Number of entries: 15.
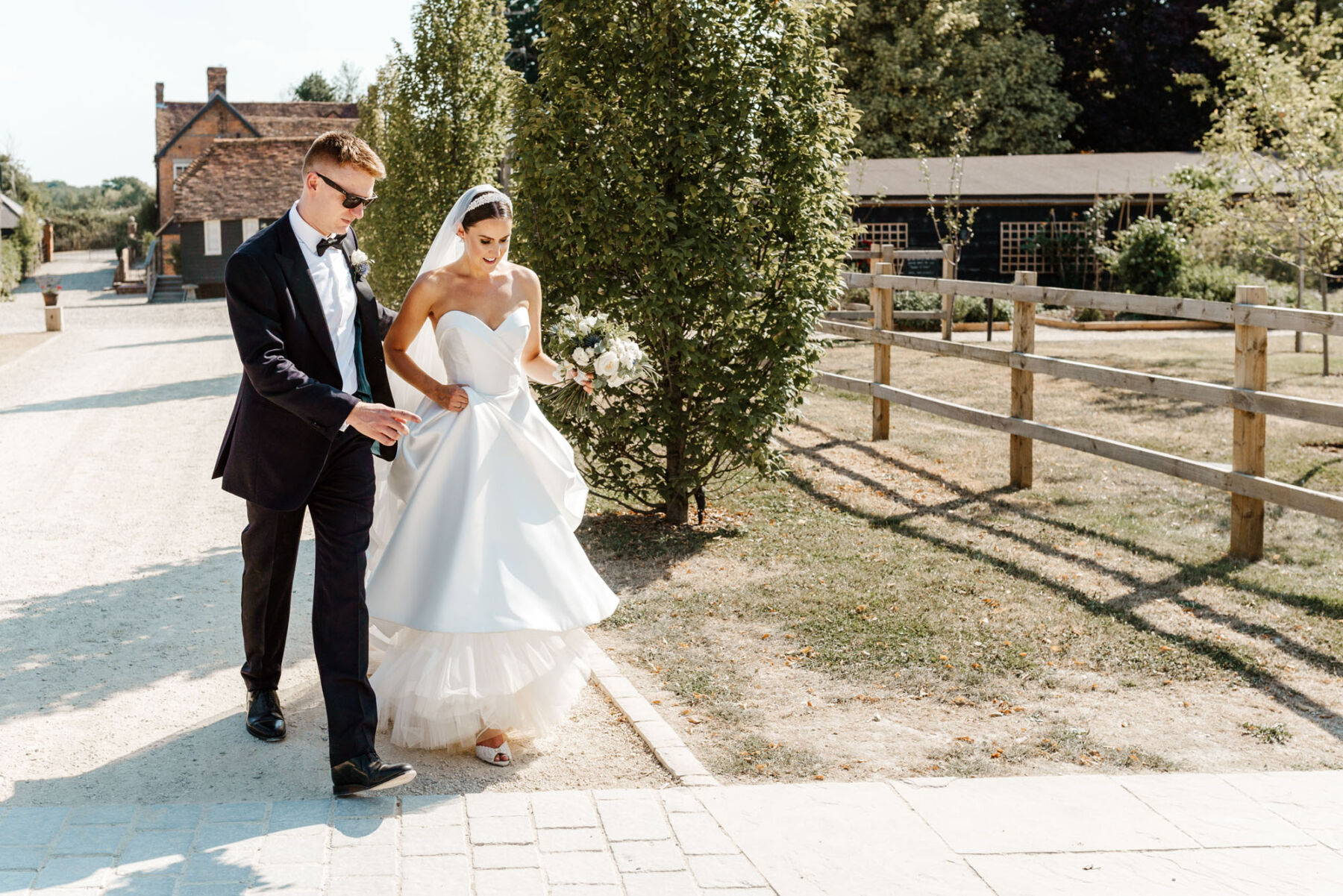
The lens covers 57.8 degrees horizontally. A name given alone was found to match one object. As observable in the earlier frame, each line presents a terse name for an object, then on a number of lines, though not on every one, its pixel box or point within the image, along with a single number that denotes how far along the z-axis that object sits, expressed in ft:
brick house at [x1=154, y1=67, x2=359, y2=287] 162.81
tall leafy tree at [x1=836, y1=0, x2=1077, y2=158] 123.76
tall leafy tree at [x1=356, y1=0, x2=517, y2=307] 53.26
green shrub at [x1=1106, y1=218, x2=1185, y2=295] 88.22
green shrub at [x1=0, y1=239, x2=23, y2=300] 155.94
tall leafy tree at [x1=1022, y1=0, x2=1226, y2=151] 140.56
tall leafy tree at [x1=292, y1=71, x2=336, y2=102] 273.75
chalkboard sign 103.14
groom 14.34
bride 15.69
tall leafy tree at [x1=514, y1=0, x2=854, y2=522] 26.71
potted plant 91.95
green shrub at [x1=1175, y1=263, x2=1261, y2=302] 86.38
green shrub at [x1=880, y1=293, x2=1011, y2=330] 85.10
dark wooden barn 102.27
